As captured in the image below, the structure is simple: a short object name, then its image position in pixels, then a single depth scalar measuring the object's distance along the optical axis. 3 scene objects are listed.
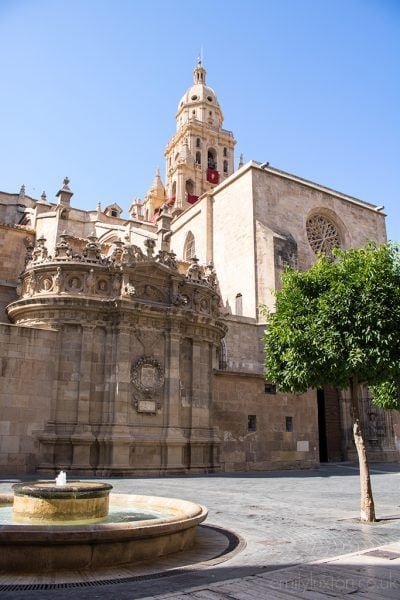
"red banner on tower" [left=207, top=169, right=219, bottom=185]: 66.25
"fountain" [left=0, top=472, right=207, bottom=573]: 5.60
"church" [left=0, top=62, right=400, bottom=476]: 17.06
